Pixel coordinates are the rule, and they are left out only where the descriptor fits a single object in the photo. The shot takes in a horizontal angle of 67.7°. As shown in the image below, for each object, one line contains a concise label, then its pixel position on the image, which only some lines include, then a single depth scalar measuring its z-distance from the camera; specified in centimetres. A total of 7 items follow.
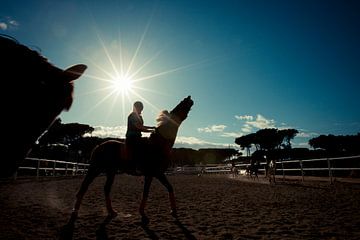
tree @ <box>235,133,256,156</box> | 11069
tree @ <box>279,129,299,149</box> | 10800
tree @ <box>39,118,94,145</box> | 6906
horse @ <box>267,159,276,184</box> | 1809
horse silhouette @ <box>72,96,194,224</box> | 551
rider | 554
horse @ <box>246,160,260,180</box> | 2550
